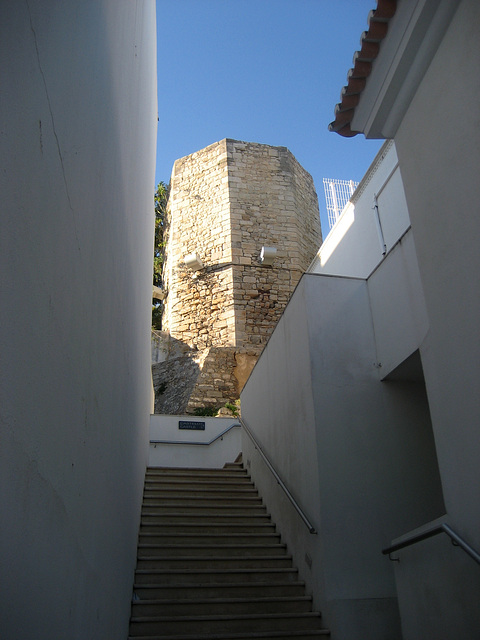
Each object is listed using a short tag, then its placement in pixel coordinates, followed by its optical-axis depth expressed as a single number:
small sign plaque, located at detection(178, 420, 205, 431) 8.39
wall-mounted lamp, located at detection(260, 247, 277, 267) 13.62
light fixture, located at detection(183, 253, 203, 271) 13.97
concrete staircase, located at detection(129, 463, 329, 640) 3.72
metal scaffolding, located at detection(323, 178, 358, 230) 13.51
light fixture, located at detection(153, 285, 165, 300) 15.70
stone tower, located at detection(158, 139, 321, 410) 13.30
